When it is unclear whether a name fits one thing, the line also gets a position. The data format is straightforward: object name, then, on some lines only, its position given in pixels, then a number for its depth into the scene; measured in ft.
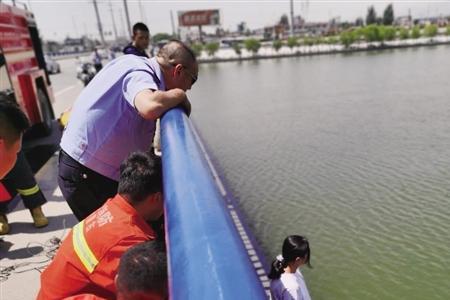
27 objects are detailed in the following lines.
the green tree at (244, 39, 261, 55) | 155.02
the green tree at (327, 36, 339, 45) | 155.74
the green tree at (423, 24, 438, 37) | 151.94
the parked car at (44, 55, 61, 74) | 101.43
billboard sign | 249.34
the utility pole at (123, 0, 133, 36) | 88.53
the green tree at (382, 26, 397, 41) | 153.79
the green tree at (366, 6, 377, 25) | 312.83
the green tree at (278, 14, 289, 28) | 399.01
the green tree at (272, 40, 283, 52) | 155.02
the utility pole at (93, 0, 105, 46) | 113.60
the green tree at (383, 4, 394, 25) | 294.66
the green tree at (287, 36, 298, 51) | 155.02
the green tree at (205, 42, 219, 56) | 160.56
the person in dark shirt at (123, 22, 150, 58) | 19.65
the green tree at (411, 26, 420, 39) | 153.79
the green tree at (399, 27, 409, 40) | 155.41
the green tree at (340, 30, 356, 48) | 150.82
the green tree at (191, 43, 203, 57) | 165.15
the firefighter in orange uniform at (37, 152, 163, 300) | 4.91
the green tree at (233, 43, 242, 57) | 159.94
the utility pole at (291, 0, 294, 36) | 202.57
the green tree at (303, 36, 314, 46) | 155.02
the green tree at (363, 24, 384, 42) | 153.17
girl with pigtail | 9.78
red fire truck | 22.91
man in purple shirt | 5.54
